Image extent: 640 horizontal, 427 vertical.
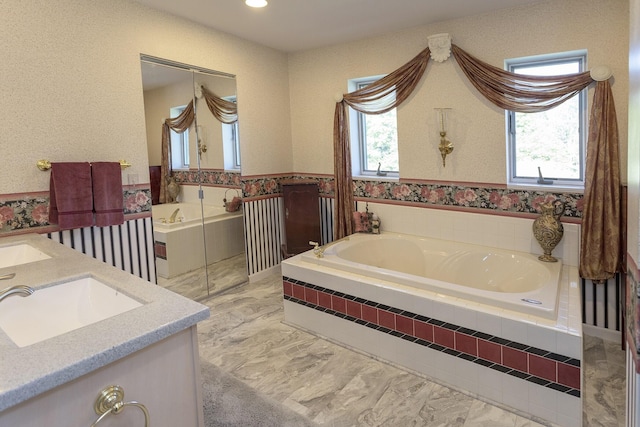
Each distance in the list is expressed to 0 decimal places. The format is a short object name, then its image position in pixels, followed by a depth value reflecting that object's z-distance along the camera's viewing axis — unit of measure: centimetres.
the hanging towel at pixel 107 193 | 276
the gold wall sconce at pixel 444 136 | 349
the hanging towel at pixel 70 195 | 259
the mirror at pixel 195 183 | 326
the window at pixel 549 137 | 303
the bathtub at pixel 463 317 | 202
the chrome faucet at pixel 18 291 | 114
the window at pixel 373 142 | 407
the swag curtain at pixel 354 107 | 361
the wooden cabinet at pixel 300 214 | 424
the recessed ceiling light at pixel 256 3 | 295
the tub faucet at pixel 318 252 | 320
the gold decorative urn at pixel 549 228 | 291
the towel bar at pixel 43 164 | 257
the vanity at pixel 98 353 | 86
